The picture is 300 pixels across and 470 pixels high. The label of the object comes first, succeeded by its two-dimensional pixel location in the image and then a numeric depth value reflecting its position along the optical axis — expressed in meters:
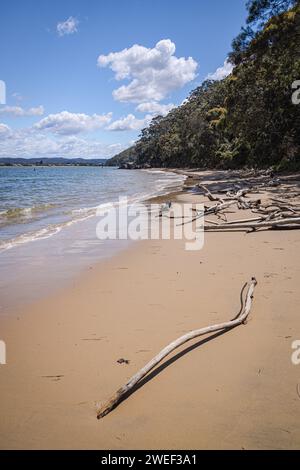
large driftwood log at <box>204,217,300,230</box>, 8.12
